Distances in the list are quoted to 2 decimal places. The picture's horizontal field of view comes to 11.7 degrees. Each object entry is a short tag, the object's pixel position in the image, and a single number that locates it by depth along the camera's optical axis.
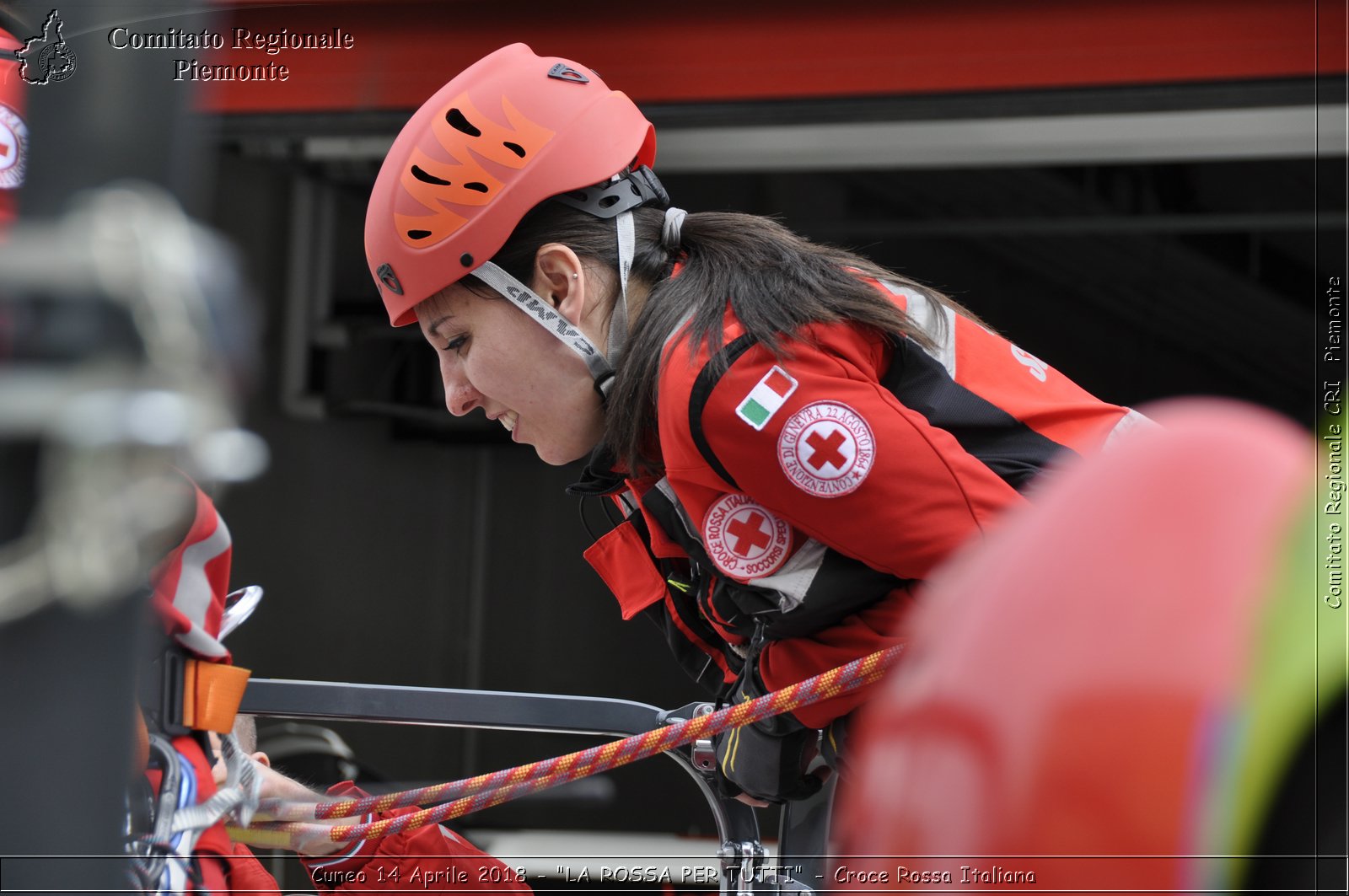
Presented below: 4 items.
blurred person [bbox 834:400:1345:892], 3.41
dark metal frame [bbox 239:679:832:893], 4.90
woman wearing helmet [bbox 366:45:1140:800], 4.65
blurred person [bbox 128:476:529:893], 4.60
